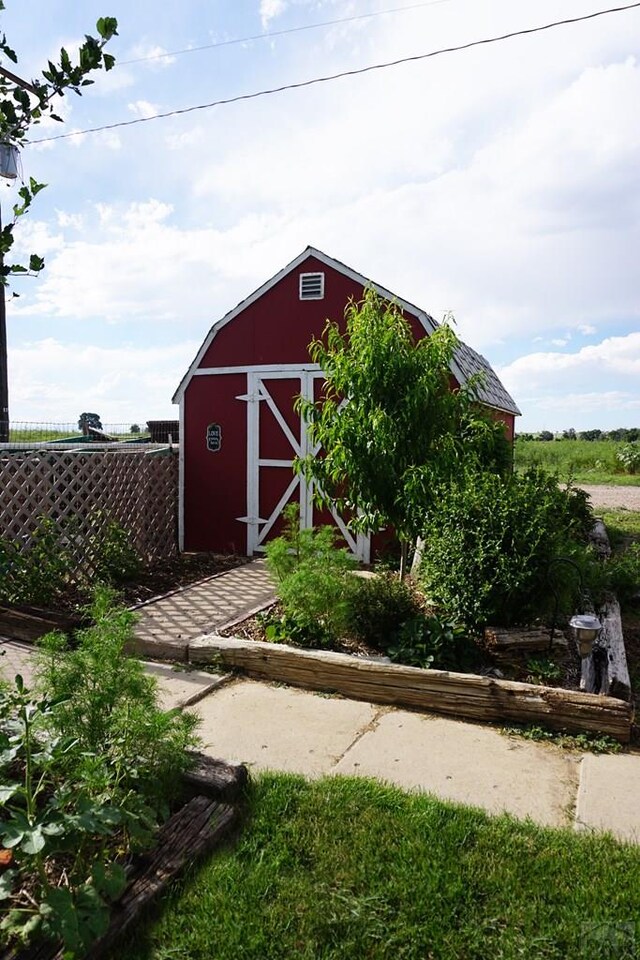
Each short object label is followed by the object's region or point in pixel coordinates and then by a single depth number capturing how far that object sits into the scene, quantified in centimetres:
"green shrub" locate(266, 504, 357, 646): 470
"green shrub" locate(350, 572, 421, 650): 479
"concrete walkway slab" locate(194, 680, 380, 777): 345
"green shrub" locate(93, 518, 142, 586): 708
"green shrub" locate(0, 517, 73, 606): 602
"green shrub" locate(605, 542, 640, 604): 652
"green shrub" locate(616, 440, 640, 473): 2434
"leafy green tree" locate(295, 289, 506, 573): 532
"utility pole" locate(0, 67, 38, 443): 1068
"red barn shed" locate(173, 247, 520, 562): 809
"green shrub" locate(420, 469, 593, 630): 444
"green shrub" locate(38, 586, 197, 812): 263
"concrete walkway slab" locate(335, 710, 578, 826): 304
